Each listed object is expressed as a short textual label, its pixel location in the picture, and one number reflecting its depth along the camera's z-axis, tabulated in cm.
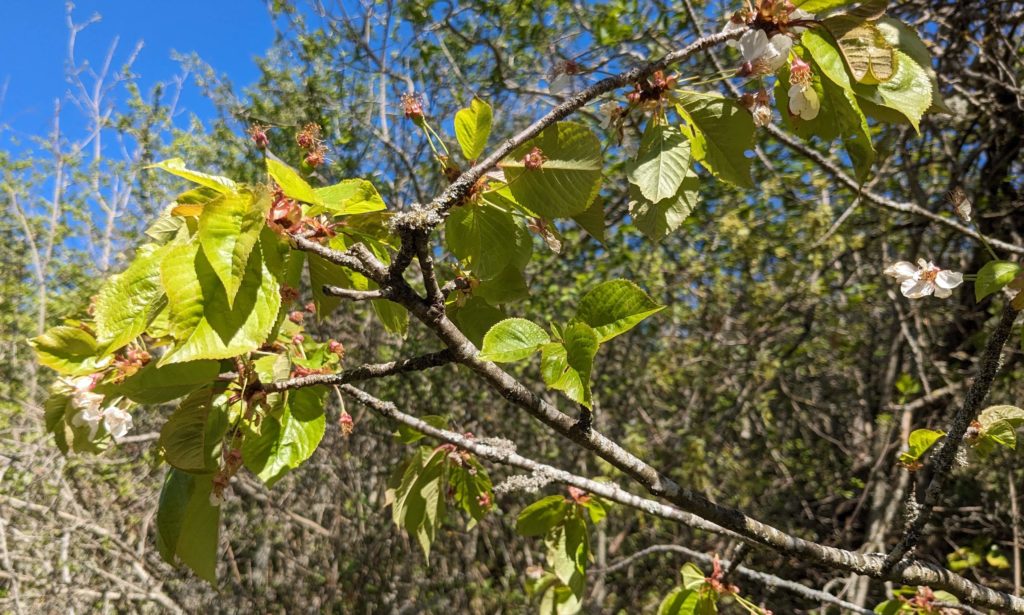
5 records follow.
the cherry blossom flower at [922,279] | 32
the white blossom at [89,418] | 32
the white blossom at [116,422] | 33
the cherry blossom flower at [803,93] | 23
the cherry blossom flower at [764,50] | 22
